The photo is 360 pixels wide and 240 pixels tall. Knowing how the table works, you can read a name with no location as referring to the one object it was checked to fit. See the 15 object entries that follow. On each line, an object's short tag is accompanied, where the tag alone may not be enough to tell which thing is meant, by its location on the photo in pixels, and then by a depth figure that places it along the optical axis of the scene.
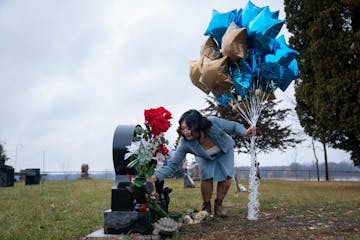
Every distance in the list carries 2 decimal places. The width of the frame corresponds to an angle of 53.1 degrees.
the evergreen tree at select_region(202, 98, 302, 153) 25.77
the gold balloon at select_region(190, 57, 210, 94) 4.88
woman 4.32
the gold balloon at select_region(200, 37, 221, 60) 4.90
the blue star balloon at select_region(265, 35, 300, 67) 4.58
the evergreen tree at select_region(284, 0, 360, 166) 12.94
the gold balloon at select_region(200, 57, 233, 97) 4.47
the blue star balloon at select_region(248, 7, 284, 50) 4.42
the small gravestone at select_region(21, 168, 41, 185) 17.84
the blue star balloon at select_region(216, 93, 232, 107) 5.25
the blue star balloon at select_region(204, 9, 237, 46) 4.84
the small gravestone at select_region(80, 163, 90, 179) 24.99
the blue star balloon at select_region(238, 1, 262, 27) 4.70
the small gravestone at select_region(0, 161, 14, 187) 16.67
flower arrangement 3.80
